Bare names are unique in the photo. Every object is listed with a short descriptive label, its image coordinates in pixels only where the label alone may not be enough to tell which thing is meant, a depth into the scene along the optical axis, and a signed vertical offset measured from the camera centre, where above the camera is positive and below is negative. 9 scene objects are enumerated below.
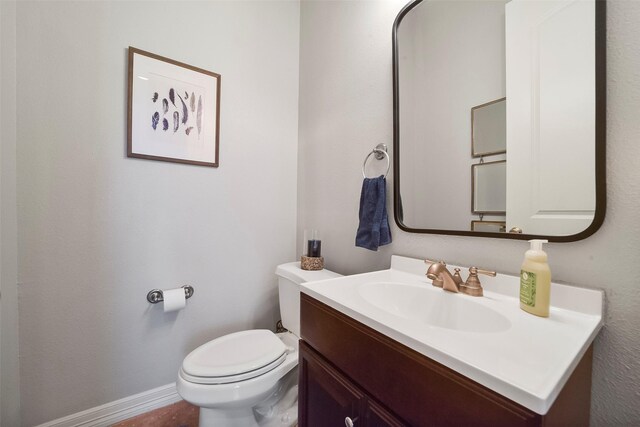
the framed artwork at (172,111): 1.19 +0.54
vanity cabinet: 0.38 -0.34
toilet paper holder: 1.23 -0.43
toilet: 0.91 -0.64
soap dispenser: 0.57 -0.15
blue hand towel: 1.04 +0.00
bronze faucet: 0.72 -0.20
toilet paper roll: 1.22 -0.44
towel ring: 1.10 +0.29
